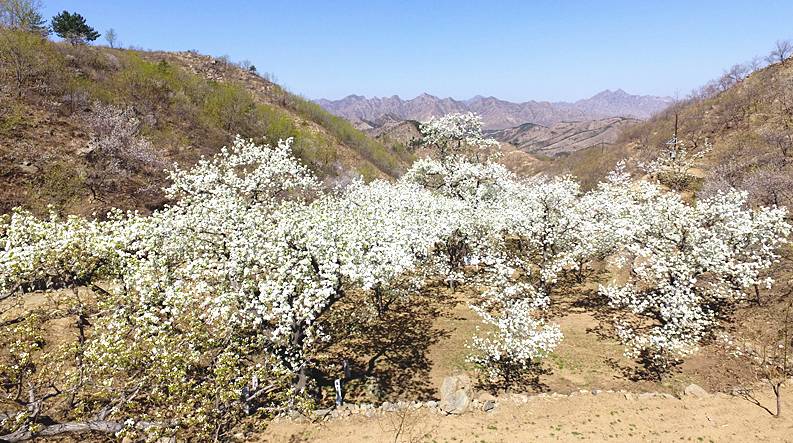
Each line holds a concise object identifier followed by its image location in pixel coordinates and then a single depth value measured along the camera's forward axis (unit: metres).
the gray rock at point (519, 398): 18.83
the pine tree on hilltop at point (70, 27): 72.75
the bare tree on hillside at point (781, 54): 93.12
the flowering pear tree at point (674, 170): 56.53
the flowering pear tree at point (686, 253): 20.27
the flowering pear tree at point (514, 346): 19.12
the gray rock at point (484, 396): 19.16
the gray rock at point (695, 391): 19.23
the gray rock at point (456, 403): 17.83
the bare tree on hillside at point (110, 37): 90.24
